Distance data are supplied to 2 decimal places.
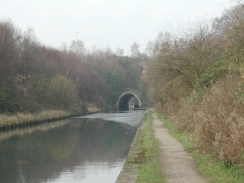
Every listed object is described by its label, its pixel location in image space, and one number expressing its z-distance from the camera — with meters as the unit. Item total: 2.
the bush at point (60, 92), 49.97
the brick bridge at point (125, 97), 87.38
